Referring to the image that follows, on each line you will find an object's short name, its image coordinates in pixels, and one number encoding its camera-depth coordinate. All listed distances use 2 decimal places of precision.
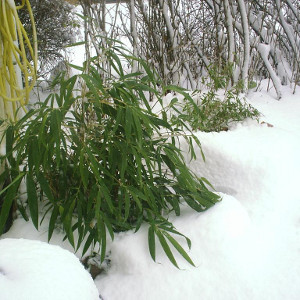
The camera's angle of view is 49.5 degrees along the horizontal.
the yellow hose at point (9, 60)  1.19
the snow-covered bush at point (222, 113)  2.17
